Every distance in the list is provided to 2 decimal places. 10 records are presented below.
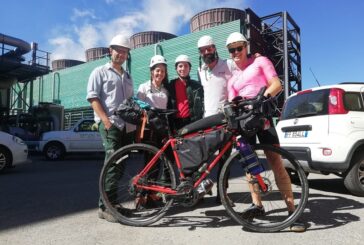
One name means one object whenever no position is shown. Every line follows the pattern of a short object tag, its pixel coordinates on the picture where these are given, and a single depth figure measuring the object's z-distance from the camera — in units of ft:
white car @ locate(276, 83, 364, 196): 16.61
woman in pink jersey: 11.97
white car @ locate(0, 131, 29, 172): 28.73
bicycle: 11.55
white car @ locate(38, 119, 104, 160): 44.27
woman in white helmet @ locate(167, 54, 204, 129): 14.70
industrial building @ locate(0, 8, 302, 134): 73.20
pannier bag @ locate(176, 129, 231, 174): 11.71
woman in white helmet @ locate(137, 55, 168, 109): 14.51
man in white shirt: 13.96
